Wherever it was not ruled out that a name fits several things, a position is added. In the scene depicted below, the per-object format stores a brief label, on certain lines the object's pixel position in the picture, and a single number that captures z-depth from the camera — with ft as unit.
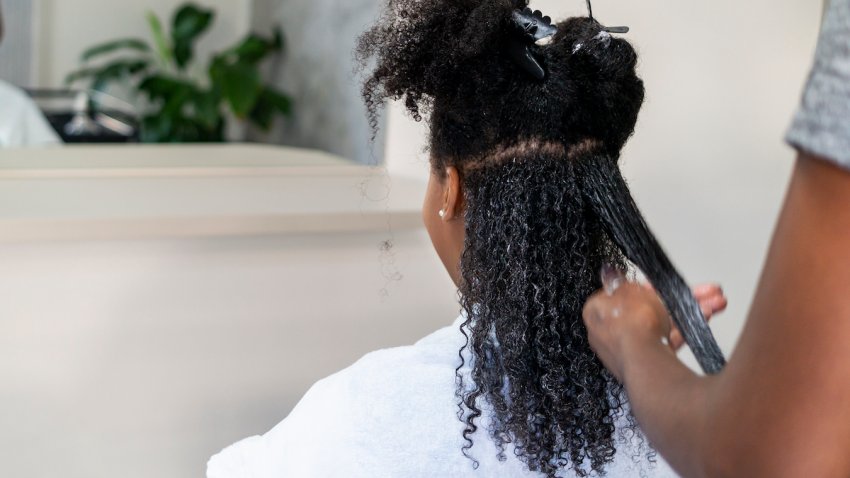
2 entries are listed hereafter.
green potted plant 9.18
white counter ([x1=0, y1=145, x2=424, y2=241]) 4.60
